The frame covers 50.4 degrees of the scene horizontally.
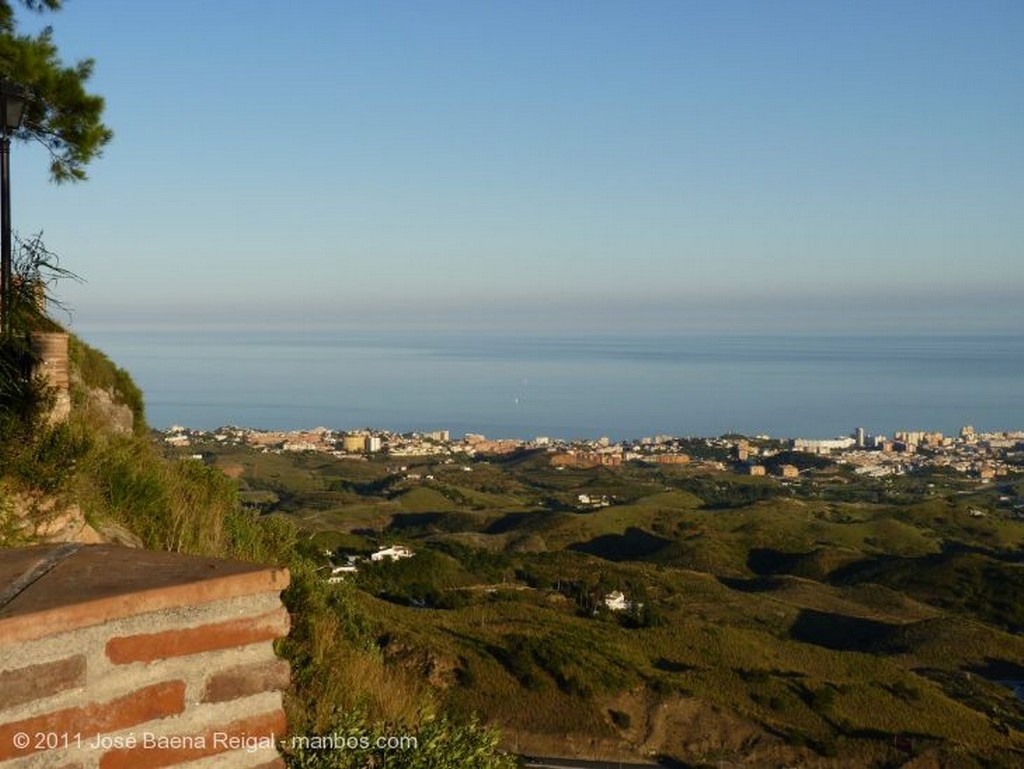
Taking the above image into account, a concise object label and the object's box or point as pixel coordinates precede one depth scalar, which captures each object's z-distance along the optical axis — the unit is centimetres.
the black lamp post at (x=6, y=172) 759
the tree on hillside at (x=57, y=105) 1006
